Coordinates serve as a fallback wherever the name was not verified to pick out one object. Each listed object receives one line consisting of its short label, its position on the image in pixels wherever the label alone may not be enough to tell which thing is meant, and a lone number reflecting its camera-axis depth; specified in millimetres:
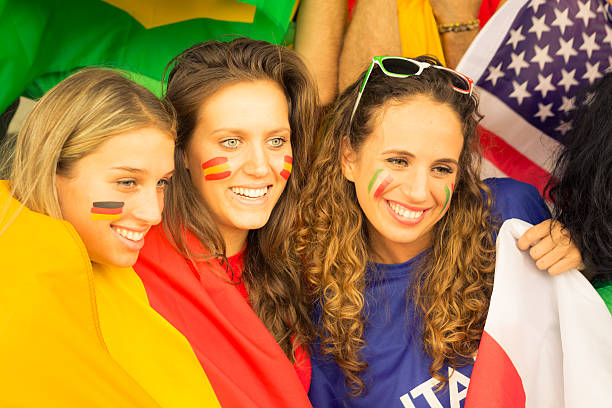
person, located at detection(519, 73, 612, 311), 1720
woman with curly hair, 1922
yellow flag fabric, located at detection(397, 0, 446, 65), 2494
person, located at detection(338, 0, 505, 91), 2432
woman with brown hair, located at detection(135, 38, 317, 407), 1809
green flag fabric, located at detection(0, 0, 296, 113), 2027
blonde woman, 1265
